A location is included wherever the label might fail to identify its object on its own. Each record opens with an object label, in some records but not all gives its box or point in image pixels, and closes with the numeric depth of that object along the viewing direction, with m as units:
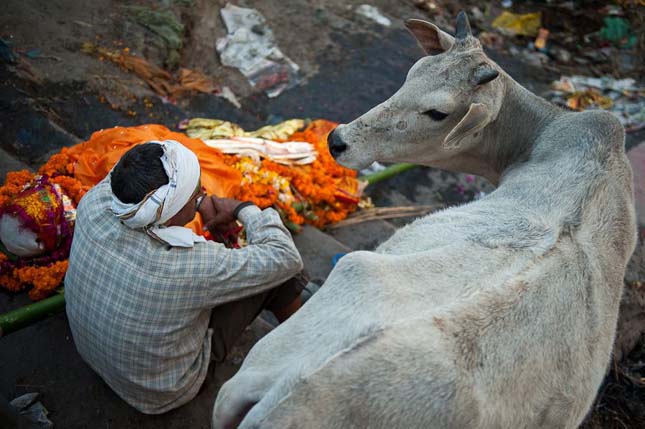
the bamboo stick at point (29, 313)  2.85
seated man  2.16
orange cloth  3.59
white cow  1.55
